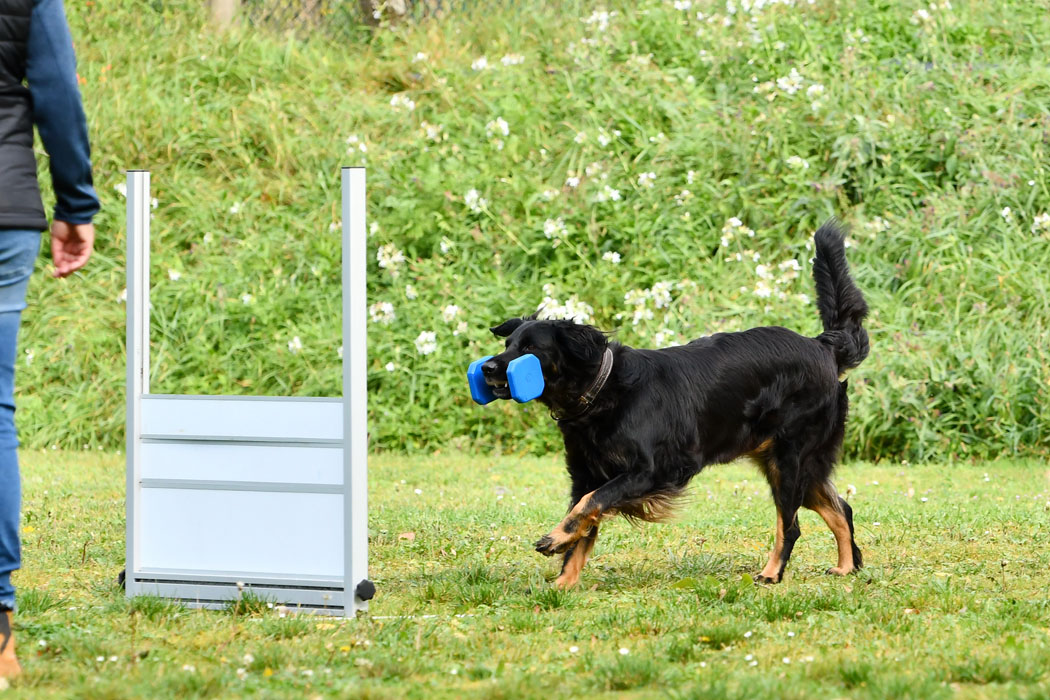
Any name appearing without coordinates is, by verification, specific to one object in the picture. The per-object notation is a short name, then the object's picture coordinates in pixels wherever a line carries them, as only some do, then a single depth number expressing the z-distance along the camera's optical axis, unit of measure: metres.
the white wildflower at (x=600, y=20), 22.55
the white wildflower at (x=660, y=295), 17.41
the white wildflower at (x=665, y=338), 16.75
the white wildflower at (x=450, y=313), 17.83
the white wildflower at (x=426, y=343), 17.58
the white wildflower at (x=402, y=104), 21.80
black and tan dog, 9.19
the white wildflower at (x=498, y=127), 20.19
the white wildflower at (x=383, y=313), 18.27
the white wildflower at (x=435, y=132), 20.61
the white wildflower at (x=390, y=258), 18.70
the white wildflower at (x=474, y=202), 19.11
